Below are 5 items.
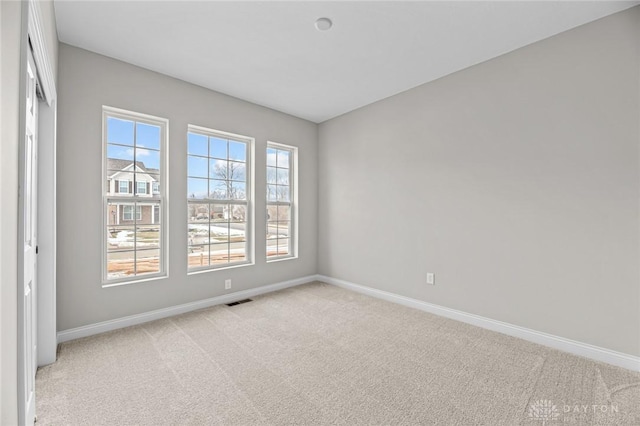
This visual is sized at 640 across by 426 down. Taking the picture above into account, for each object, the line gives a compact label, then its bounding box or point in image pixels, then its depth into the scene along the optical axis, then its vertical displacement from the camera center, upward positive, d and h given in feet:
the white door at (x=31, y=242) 5.40 -0.55
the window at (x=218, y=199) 11.93 +0.67
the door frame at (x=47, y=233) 7.31 -0.43
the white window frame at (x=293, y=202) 15.65 +0.63
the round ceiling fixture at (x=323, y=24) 7.91 +5.23
